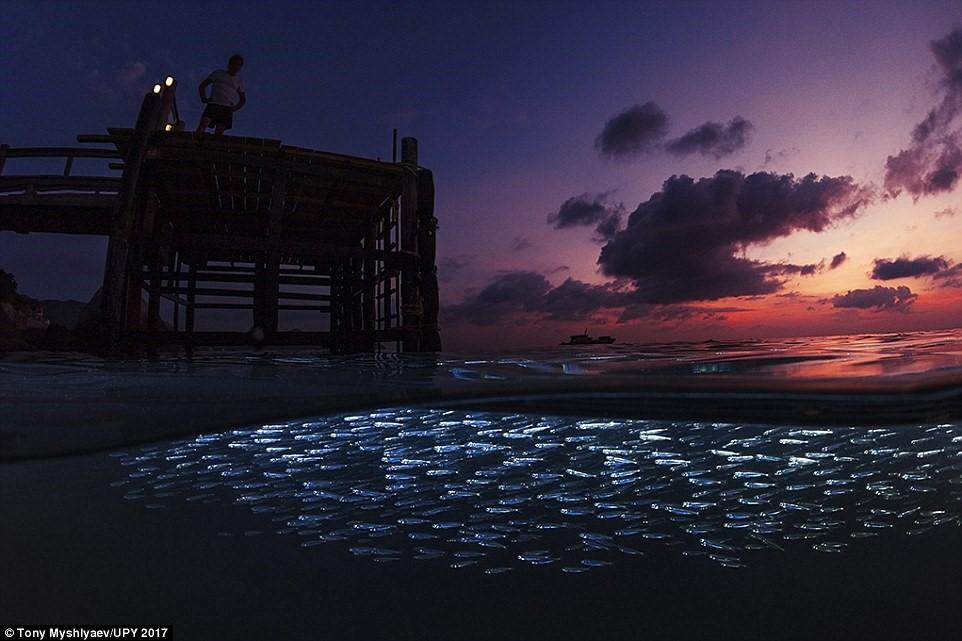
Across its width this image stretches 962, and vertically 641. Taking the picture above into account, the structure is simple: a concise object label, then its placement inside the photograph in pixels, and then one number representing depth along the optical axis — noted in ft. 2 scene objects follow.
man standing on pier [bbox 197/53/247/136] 33.27
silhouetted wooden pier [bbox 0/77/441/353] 28.76
